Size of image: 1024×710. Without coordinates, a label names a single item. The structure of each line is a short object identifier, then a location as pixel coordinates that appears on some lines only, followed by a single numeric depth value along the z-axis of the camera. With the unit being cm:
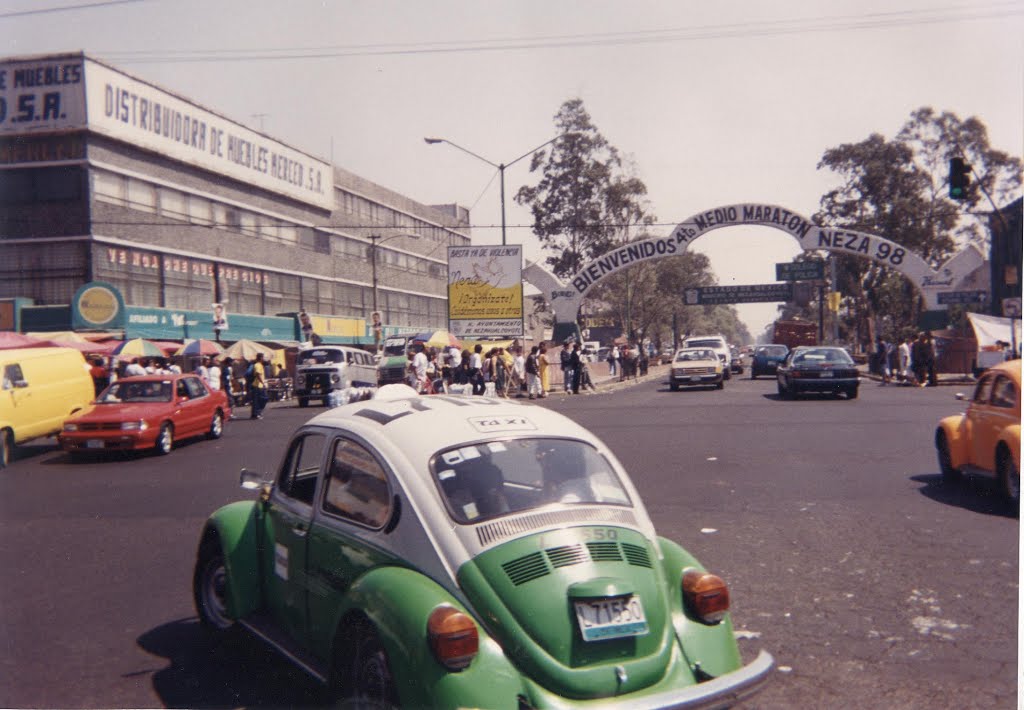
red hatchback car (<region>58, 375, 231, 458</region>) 1481
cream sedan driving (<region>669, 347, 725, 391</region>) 3078
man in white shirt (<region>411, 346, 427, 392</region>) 2711
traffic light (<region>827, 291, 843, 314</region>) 4686
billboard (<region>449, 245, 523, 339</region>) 3600
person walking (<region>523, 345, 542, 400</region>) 3005
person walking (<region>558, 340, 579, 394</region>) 3222
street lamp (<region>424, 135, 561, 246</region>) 3368
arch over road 3716
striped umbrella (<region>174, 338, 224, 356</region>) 2825
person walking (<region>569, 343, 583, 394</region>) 3194
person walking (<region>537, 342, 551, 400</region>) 3128
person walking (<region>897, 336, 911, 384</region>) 3078
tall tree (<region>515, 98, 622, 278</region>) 5272
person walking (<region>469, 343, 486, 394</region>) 2856
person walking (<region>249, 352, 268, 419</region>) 2292
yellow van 1484
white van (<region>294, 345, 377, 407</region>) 2764
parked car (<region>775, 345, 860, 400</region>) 2403
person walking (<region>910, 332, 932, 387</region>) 2931
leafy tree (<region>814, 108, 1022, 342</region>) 4347
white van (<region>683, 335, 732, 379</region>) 3919
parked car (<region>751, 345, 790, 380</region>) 3962
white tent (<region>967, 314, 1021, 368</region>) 2920
